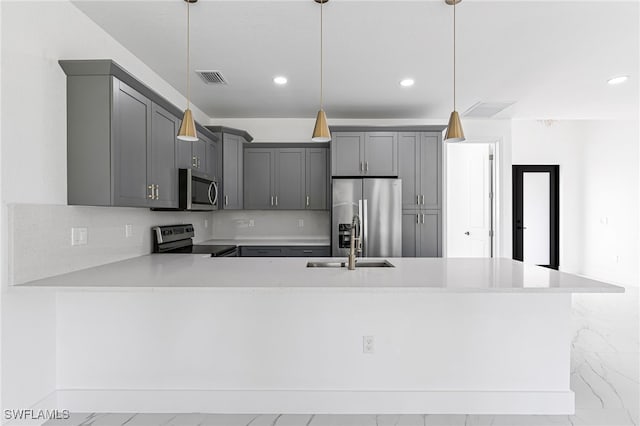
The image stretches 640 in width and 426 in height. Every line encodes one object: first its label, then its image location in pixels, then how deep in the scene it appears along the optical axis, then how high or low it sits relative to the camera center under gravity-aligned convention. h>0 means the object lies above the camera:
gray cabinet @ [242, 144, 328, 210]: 4.77 +0.45
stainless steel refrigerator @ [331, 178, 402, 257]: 4.25 +0.01
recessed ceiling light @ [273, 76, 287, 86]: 3.50 +1.29
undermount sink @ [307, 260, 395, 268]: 2.64 -0.37
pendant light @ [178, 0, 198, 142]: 2.23 +0.53
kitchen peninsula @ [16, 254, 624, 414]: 2.21 -0.83
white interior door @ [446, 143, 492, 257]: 5.27 +0.19
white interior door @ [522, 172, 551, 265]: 6.72 +0.13
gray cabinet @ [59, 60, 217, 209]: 2.17 +0.49
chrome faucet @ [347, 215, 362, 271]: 2.31 -0.26
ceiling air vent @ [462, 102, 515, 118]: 4.29 +1.27
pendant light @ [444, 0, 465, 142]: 2.24 +0.52
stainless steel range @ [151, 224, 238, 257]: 3.33 -0.29
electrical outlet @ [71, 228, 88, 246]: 2.27 -0.13
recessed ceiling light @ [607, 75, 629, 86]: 3.49 +1.28
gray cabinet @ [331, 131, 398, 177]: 4.48 +0.72
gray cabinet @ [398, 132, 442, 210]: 4.49 +0.57
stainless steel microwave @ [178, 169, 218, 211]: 3.23 +0.23
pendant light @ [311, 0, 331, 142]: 2.23 +0.51
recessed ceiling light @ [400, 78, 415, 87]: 3.54 +1.28
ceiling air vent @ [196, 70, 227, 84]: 3.35 +1.29
